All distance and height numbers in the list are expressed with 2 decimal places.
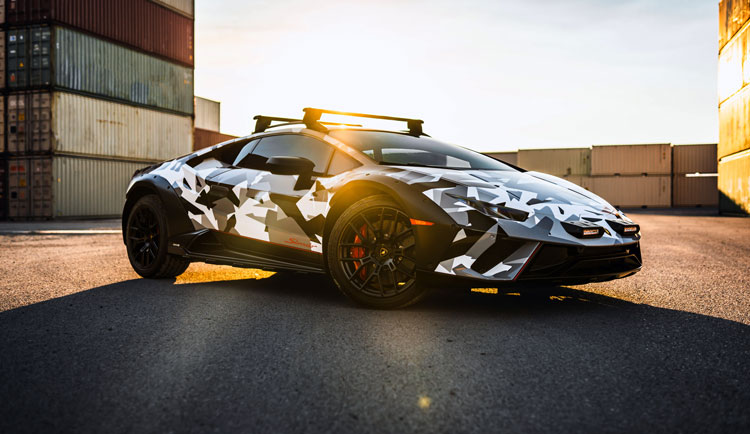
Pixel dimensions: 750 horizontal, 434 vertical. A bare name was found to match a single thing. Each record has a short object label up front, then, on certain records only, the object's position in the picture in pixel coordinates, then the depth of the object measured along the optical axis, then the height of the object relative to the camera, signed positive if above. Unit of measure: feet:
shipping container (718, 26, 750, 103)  71.67 +18.33
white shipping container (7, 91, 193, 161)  73.92 +10.59
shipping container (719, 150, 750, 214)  71.61 +3.16
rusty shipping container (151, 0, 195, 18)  89.05 +30.92
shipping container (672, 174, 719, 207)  133.59 +3.98
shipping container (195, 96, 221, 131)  149.89 +23.68
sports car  11.31 -0.21
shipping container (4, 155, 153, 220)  74.23 +2.37
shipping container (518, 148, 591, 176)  139.44 +11.17
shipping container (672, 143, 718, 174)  134.41 +11.12
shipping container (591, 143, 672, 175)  134.72 +11.03
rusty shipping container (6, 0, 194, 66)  74.54 +25.19
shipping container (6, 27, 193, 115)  73.92 +18.55
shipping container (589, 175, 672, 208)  134.82 +4.02
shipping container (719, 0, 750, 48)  71.31 +24.33
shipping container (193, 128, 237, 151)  122.05 +14.34
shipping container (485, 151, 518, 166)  151.33 +13.38
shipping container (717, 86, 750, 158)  70.38 +10.76
